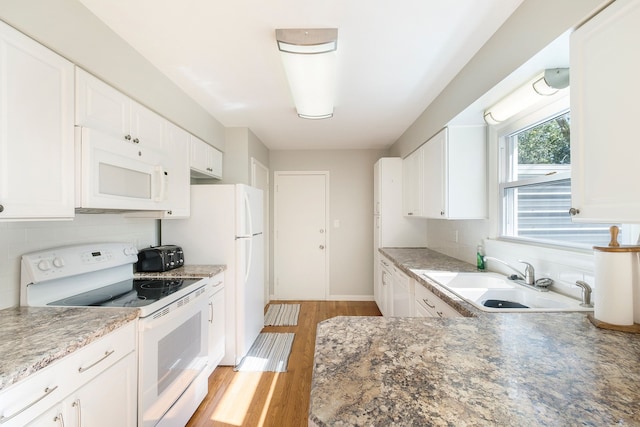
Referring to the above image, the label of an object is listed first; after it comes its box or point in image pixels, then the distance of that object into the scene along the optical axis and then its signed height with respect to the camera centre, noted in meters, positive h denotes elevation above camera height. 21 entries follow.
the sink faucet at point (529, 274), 1.70 -0.38
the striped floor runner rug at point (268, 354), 2.49 -1.38
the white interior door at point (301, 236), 4.30 -0.34
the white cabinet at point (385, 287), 3.05 -0.88
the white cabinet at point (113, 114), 1.38 +0.59
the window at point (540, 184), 1.64 +0.21
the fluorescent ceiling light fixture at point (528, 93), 1.38 +0.67
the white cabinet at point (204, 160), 2.50 +0.54
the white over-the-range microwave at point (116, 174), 1.35 +0.23
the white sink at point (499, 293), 1.44 -0.48
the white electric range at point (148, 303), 1.42 -0.52
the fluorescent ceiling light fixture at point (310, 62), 1.53 +0.94
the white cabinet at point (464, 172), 2.30 +0.35
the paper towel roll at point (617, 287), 1.04 -0.29
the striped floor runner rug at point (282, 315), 3.45 -1.36
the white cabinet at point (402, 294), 2.29 -0.74
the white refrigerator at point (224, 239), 2.52 -0.23
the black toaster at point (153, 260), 2.20 -0.37
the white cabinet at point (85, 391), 0.87 -0.65
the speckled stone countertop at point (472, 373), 0.58 -0.43
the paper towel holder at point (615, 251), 1.03 -0.14
